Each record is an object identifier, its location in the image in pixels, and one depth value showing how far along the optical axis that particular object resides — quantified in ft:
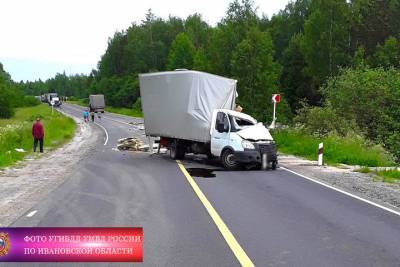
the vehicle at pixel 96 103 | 273.54
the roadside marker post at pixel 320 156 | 62.34
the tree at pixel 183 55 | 292.40
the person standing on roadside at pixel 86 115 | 205.35
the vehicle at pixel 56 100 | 369.30
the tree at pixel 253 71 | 155.74
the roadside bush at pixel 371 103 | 92.58
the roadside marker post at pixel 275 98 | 80.07
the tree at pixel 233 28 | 174.85
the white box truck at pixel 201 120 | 56.18
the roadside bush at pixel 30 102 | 422.57
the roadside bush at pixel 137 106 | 284.59
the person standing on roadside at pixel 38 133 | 77.97
